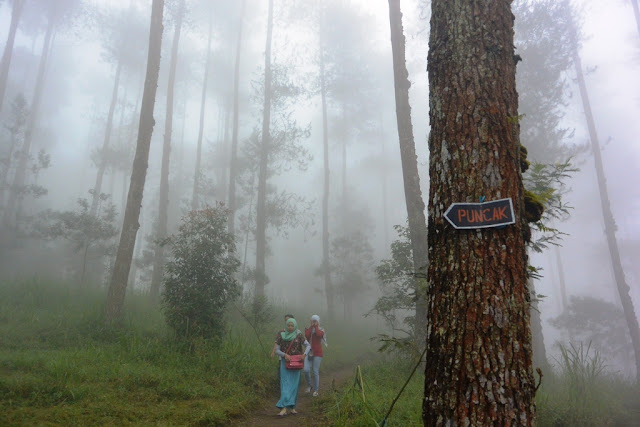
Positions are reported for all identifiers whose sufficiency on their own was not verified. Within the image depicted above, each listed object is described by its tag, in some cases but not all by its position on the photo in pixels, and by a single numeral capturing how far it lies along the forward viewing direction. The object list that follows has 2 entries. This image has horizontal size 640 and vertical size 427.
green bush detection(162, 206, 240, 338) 8.76
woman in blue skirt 6.76
